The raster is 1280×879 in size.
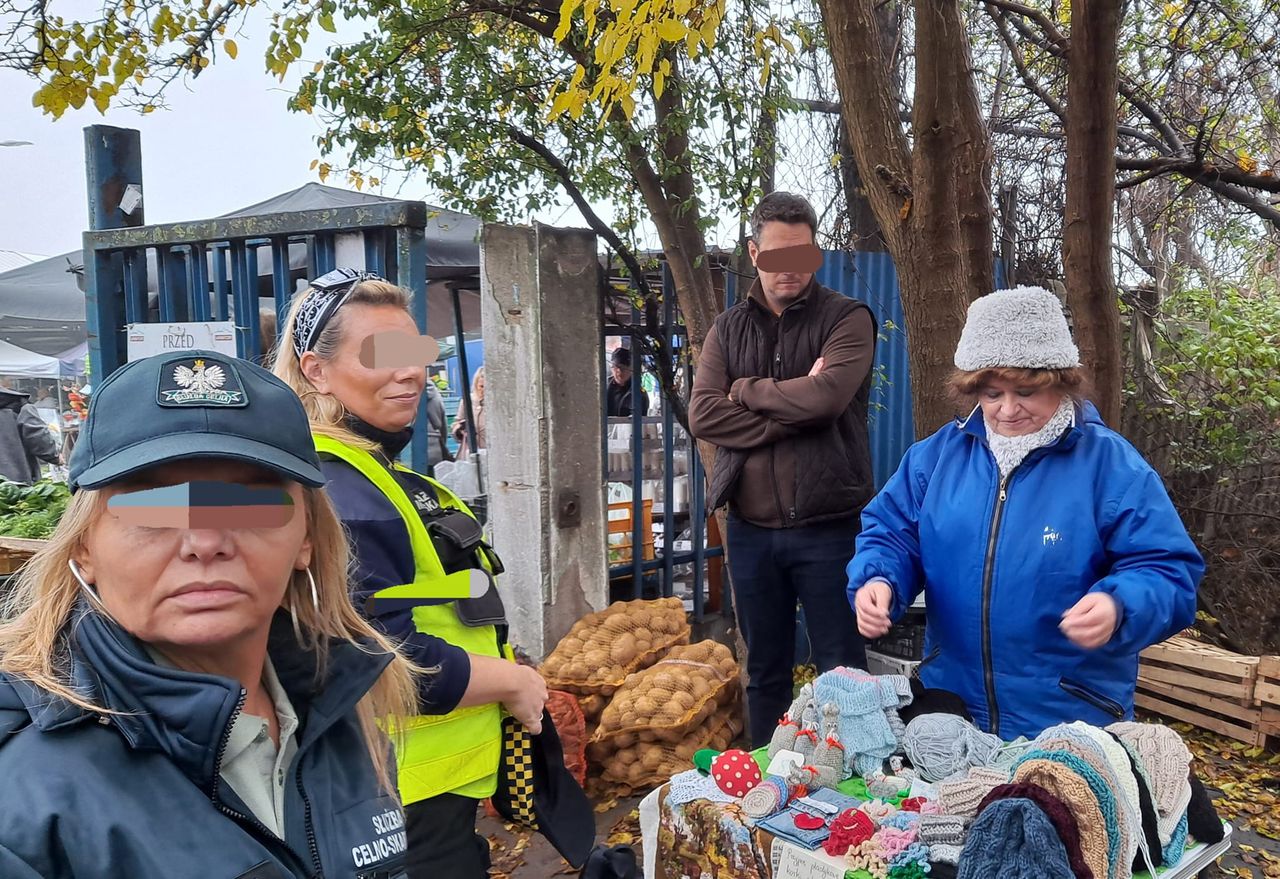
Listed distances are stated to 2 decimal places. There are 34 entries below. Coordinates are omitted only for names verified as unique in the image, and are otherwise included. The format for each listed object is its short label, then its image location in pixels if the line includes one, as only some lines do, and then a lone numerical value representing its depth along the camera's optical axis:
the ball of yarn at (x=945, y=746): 1.99
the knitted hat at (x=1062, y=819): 1.60
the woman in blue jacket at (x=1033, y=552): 2.12
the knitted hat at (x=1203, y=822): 1.94
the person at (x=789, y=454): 3.29
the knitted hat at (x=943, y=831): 1.75
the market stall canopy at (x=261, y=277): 6.34
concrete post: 4.32
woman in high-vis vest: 1.73
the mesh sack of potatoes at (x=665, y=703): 3.84
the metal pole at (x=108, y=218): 3.85
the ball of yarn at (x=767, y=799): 1.98
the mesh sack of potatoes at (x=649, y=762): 3.88
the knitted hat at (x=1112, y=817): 1.69
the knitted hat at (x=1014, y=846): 1.57
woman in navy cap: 0.92
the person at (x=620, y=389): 6.32
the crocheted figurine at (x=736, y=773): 2.09
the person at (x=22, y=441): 7.58
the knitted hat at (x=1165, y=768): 1.87
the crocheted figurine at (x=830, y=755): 2.09
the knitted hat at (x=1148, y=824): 1.80
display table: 1.83
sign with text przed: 3.41
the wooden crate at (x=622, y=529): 4.91
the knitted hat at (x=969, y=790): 1.79
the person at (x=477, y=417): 6.45
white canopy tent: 14.18
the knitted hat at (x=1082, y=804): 1.63
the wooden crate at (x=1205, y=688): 4.39
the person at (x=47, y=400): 16.59
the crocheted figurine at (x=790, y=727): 2.20
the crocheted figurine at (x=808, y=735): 2.16
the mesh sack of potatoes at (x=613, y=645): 4.11
